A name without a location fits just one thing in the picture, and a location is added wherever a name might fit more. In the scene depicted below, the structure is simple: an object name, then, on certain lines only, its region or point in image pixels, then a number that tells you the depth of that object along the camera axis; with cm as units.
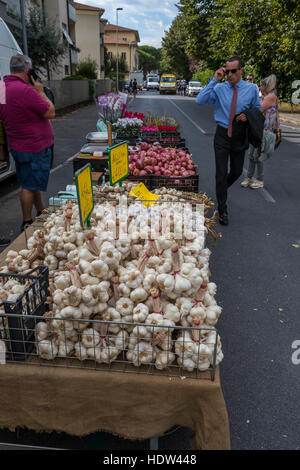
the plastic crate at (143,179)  498
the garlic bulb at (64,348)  198
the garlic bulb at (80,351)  195
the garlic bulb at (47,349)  195
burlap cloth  188
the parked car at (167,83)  5185
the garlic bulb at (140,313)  200
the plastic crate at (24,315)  190
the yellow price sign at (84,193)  216
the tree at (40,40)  2120
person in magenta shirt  478
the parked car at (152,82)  6399
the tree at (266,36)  1575
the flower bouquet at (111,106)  766
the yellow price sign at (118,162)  304
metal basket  192
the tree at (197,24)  3234
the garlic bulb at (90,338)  195
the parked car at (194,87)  4579
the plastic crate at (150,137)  700
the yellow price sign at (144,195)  291
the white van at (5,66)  725
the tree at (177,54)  6525
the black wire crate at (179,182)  489
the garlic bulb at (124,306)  206
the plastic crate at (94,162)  575
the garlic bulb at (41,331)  198
